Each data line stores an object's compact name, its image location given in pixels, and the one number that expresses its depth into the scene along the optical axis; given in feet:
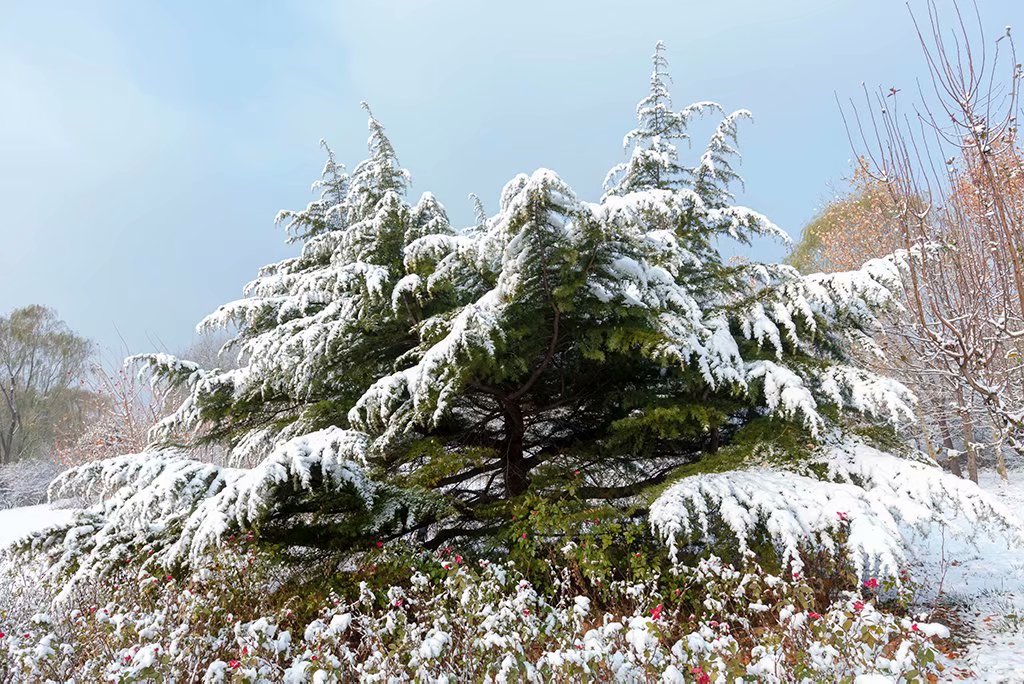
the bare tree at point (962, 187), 10.61
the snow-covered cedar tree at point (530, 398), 11.23
